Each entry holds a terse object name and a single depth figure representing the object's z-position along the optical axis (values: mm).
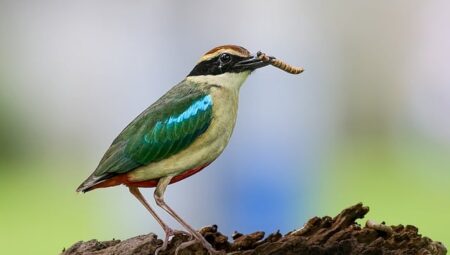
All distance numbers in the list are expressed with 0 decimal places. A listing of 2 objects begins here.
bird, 6332
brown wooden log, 6000
